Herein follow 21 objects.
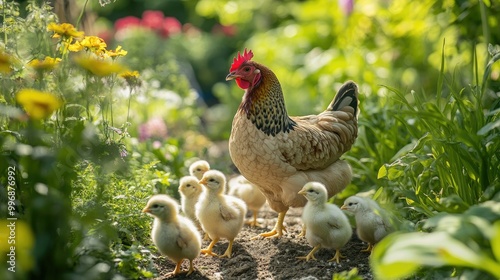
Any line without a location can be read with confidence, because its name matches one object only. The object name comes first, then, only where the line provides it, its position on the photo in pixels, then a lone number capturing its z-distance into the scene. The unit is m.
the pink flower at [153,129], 6.38
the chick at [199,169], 4.62
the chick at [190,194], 4.23
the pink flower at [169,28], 8.97
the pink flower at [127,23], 8.90
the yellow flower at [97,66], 3.04
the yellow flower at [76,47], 3.50
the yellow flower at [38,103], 2.38
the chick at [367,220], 3.82
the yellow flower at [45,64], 3.04
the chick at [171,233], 3.47
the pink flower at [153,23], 8.91
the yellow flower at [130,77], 3.87
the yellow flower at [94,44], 3.45
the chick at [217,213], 3.95
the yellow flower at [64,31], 3.39
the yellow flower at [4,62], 2.64
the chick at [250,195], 4.69
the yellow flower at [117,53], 3.57
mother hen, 4.01
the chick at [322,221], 3.78
